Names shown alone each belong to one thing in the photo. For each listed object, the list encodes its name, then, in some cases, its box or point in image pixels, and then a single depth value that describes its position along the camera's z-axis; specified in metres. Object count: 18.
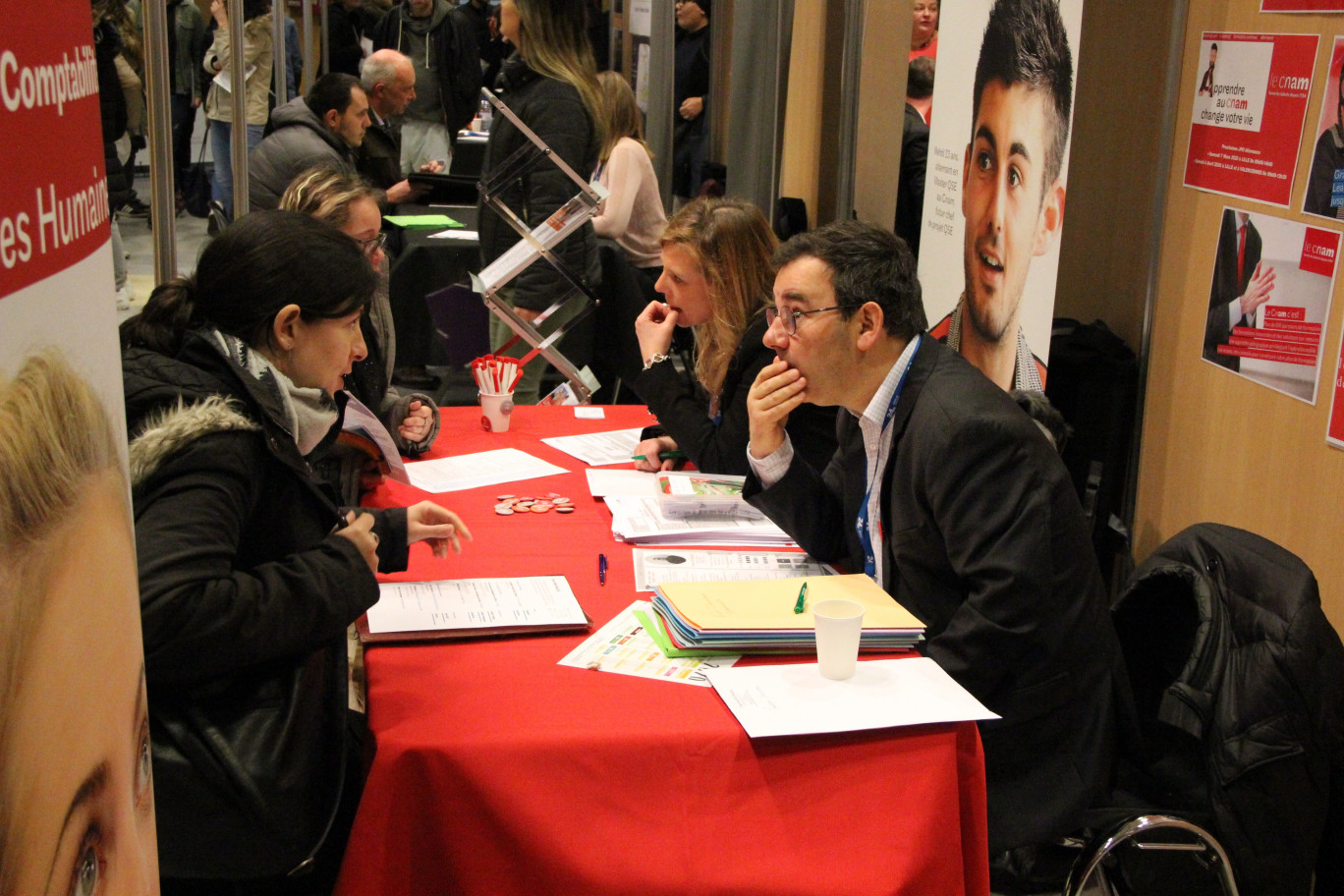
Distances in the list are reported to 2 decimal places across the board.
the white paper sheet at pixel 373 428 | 2.34
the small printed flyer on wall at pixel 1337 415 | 2.28
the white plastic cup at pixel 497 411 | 2.84
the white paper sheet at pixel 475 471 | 2.43
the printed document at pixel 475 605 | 1.69
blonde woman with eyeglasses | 2.66
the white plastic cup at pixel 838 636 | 1.46
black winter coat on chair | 1.58
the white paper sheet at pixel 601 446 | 2.66
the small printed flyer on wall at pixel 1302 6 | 2.31
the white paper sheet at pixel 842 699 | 1.41
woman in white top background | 4.77
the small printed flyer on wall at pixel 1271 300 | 2.37
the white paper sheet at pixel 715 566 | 1.92
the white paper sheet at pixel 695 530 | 2.10
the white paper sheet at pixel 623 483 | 2.38
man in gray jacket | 4.20
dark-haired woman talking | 1.34
